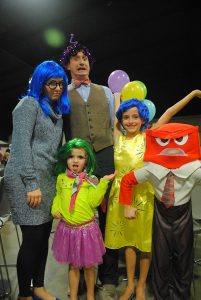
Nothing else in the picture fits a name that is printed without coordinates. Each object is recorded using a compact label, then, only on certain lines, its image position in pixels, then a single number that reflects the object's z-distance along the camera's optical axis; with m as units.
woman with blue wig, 1.78
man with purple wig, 2.12
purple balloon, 2.85
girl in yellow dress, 1.99
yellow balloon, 2.42
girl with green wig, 1.88
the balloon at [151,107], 2.92
